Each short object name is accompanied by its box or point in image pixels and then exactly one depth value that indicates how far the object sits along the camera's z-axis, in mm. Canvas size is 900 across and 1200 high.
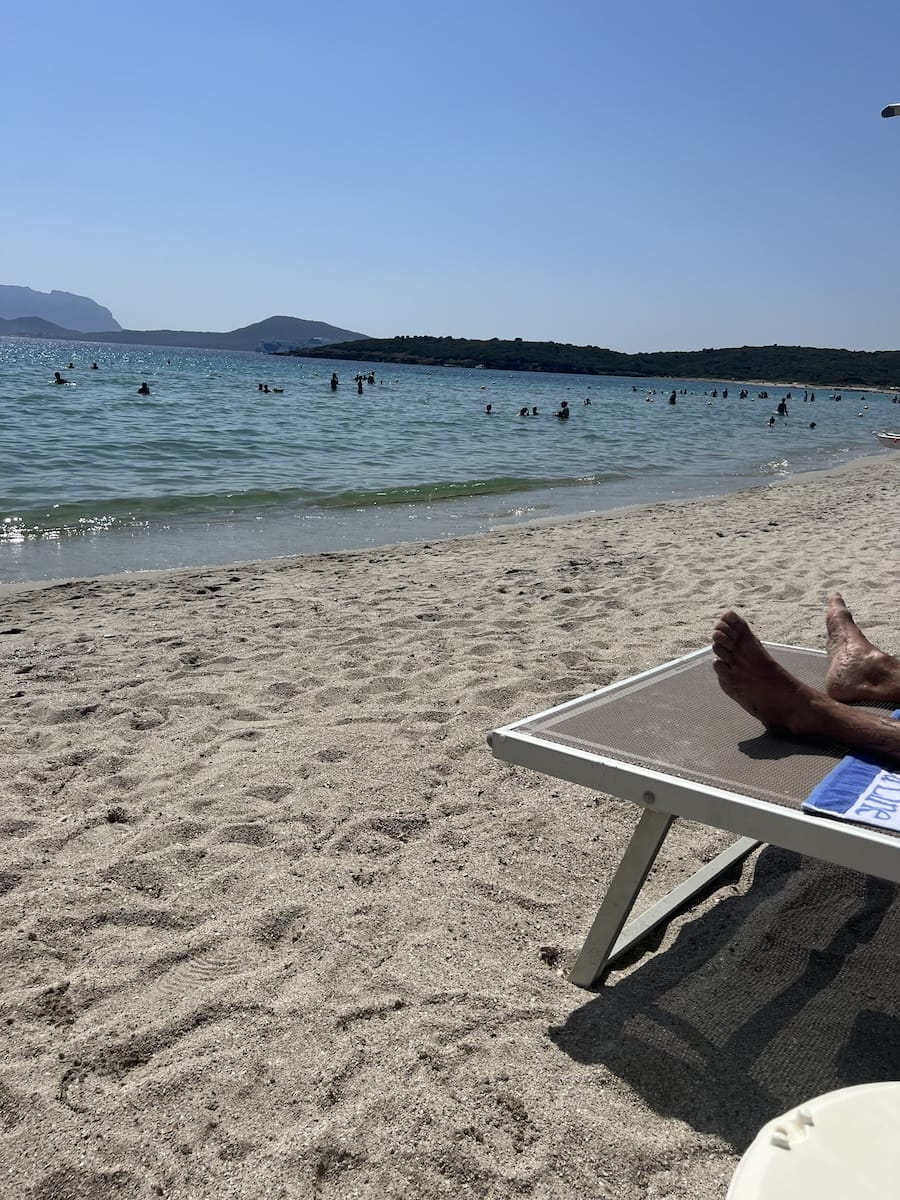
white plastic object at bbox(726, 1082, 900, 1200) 1016
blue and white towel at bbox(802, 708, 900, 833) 1710
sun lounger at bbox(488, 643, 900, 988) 1713
